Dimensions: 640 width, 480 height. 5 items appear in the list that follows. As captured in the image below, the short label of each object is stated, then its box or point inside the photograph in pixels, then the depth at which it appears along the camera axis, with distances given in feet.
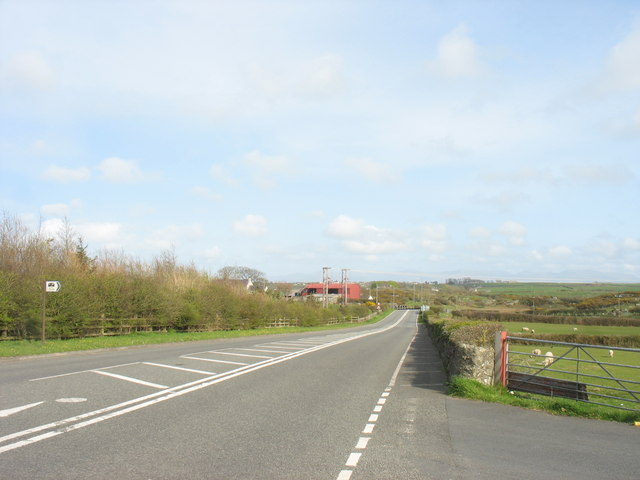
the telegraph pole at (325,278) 326.03
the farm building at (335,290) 535.88
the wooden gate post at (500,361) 40.22
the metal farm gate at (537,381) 36.24
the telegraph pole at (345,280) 379.96
